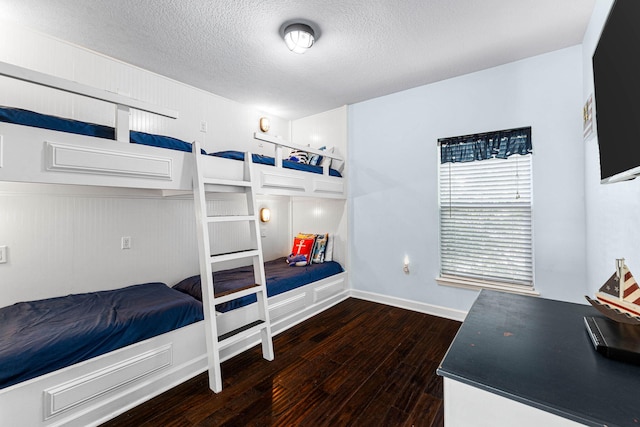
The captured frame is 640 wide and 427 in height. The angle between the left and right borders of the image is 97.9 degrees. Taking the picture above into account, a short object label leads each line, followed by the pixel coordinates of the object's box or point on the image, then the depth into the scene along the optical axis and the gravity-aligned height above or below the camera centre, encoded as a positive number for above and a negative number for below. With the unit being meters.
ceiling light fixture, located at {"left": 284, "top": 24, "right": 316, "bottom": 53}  2.18 +1.42
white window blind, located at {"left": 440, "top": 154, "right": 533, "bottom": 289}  2.73 -0.11
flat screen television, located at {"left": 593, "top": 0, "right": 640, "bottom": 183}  0.87 +0.42
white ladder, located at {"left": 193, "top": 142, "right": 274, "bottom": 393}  1.98 -0.45
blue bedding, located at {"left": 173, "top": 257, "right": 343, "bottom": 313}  2.55 -0.68
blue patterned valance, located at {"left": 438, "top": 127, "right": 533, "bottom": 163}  2.70 +0.67
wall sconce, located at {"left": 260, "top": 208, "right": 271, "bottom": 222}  3.91 +0.00
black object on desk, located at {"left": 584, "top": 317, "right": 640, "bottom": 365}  0.78 -0.40
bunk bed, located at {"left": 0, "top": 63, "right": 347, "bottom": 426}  1.46 +0.20
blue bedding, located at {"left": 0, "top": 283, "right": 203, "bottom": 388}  1.46 -0.67
